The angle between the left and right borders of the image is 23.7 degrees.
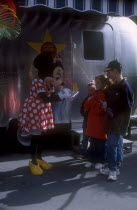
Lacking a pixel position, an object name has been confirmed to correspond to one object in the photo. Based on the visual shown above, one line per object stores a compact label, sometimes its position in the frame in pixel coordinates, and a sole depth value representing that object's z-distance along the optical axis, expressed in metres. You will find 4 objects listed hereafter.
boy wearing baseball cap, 4.74
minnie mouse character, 5.05
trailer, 6.10
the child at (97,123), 5.34
